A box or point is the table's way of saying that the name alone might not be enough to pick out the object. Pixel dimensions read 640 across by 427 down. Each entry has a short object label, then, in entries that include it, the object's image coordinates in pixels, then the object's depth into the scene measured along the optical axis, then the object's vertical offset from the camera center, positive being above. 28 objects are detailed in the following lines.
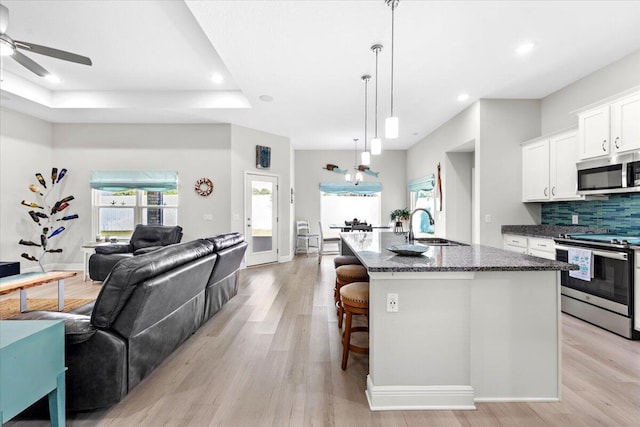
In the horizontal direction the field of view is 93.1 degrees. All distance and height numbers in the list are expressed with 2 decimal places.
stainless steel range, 2.71 -0.65
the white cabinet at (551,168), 3.58 +0.60
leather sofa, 1.70 -0.69
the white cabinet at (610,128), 2.85 +0.88
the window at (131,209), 5.84 +0.09
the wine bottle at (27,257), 5.06 -0.74
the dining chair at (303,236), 7.98 -0.58
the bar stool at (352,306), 2.18 -0.67
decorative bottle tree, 5.19 -0.05
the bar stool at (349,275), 2.91 -0.59
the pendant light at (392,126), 2.57 +0.76
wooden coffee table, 2.94 -0.70
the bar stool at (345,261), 3.52 -0.54
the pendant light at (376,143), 3.06 +0.75
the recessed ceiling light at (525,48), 3.01 +1.70
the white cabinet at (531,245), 3.53 -0.39
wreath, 5.84 +0.53
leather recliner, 4.46 -0.52
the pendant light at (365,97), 3.77 +1.70
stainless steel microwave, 2.90 +0.40
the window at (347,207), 8.42 +0.21
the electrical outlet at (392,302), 1.82 -0.53
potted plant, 7.64 +0.01
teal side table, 1.23 -0.68
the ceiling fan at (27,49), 2.31 +1.43
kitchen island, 1.82 -0.74
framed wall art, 6.27 +1.20
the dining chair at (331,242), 8.16 -0.80
